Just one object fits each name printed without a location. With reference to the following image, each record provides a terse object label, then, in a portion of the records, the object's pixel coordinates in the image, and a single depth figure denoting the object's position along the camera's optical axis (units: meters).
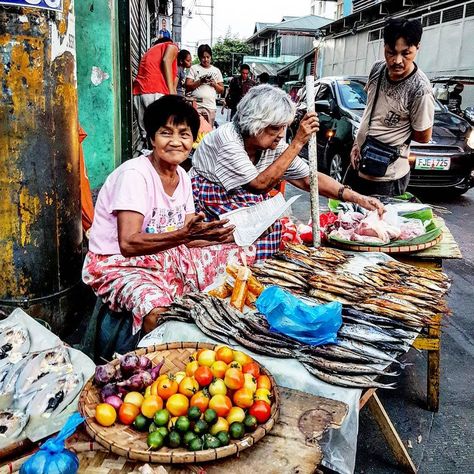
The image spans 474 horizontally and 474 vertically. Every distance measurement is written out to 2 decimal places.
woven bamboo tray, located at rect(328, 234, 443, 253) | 3.17
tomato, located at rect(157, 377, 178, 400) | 1.72
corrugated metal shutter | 8.19
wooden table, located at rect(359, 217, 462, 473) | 2.56
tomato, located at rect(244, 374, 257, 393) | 1.73
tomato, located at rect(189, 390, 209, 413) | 1.67
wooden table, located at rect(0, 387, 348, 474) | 1.49
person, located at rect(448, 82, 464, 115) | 10.52
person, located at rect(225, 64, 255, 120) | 13.20
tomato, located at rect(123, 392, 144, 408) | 1.70
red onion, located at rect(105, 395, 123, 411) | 1.67
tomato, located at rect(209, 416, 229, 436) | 1.59
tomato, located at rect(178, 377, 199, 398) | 1.73
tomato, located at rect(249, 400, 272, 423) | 1.65
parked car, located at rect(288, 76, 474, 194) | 7.88
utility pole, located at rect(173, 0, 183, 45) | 15.17
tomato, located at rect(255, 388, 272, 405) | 1.71
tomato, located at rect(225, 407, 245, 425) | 1.63
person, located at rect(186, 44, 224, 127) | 9.47
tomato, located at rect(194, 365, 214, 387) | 1.80
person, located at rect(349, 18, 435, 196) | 3.75
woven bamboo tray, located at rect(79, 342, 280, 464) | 1.47
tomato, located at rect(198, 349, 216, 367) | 1.88
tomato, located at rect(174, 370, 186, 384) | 1.78
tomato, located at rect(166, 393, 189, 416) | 1.65
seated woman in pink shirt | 2.54
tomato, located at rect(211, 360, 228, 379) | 1.81
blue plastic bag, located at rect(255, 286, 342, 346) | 2.10
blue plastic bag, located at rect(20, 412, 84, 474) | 1.38
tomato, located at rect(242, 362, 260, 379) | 1.84
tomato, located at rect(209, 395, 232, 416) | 1.66
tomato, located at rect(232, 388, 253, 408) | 1.68
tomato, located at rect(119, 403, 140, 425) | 1.64
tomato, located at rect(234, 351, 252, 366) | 1.90
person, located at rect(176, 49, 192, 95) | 10.43
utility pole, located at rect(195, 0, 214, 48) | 40.17
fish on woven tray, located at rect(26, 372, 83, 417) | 2.02
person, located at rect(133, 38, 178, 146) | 7.20
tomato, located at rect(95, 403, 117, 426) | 1.60
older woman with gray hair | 3.09
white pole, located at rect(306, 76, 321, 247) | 3.29
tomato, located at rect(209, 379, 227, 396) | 1.73
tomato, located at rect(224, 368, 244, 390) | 1.74
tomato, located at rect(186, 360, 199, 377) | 1.85
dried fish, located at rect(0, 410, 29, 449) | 1.90
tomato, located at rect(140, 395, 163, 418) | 1.66
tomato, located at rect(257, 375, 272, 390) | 1.79
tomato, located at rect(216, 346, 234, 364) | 1.89
